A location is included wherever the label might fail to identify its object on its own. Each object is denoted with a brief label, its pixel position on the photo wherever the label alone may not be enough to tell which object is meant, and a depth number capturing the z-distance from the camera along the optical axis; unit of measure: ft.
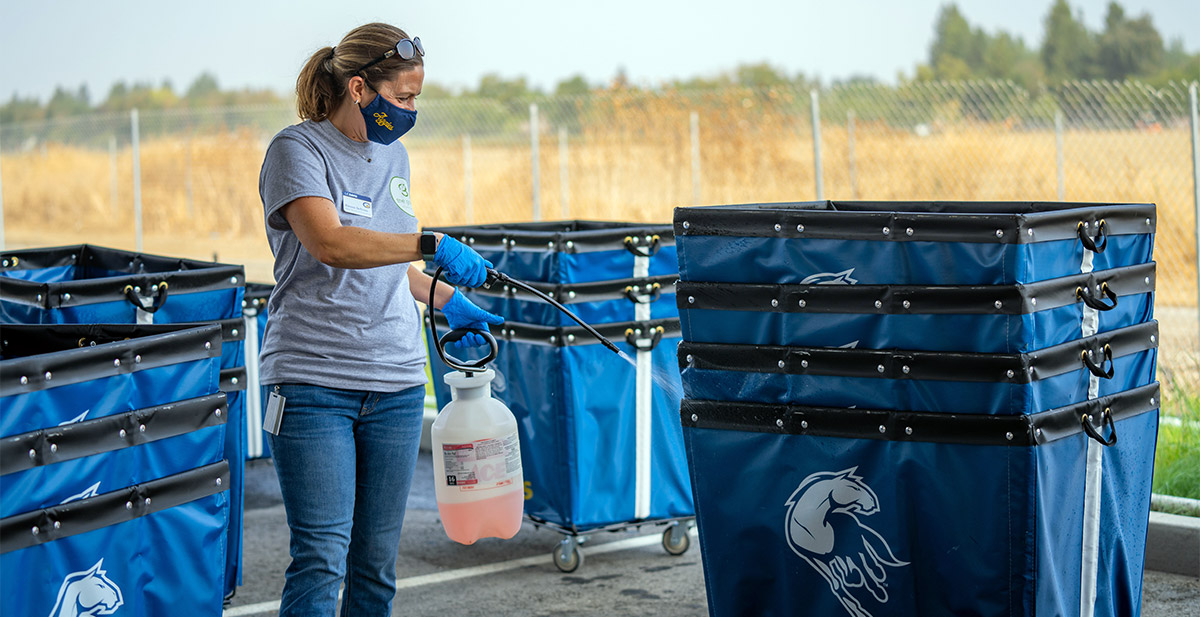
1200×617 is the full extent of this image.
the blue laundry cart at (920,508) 19.42
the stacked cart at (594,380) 33.22
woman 20.63
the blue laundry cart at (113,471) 17.54
